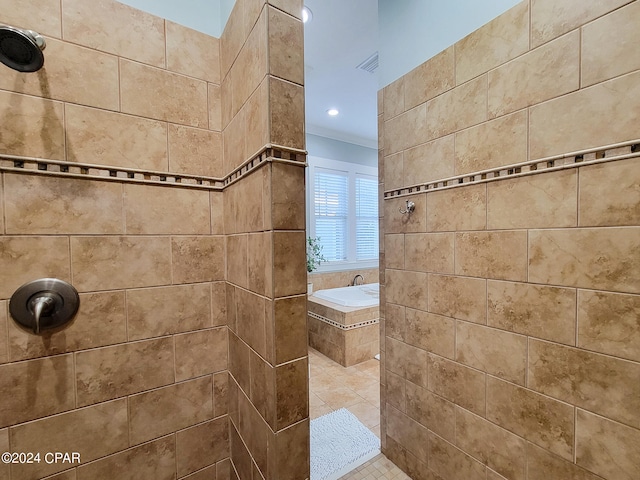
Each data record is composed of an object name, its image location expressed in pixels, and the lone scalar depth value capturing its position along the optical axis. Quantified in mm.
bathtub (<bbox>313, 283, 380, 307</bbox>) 3136
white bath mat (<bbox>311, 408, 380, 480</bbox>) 1613
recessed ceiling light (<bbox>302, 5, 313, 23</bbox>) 1815
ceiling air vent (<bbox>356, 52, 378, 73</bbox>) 2366
